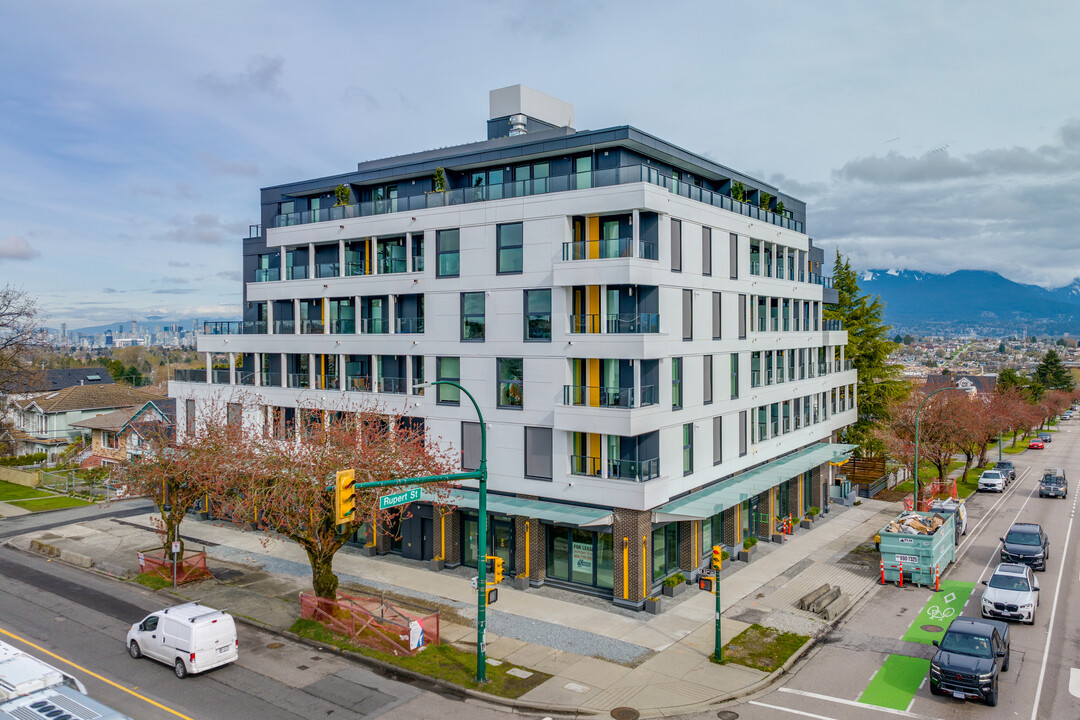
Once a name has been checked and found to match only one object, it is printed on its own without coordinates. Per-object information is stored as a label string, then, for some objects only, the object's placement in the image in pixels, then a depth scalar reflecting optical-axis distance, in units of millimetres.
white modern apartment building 27156
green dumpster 28891
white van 20000
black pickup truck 18172
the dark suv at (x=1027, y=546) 30641
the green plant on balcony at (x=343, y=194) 35625
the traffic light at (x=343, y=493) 16344
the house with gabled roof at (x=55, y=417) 67500
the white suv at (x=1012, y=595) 24141
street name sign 19047
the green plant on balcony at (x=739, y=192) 35281
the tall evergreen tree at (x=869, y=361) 54812
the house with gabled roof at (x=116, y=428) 49844
